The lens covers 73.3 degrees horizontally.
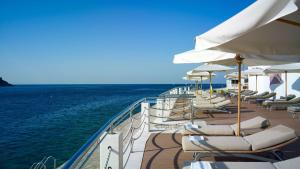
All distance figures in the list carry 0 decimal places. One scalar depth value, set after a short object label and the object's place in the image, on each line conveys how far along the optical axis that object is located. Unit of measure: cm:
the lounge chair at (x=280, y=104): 846
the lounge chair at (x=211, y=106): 759
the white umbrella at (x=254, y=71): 1235
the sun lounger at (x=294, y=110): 724
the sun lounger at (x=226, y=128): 382
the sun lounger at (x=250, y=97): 1112
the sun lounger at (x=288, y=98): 982
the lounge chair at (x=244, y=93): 1358
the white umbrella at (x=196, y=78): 1631
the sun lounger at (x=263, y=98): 1083
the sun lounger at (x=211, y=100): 848
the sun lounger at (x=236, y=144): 305
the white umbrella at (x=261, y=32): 145
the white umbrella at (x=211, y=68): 774
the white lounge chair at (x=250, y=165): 237
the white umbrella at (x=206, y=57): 381
